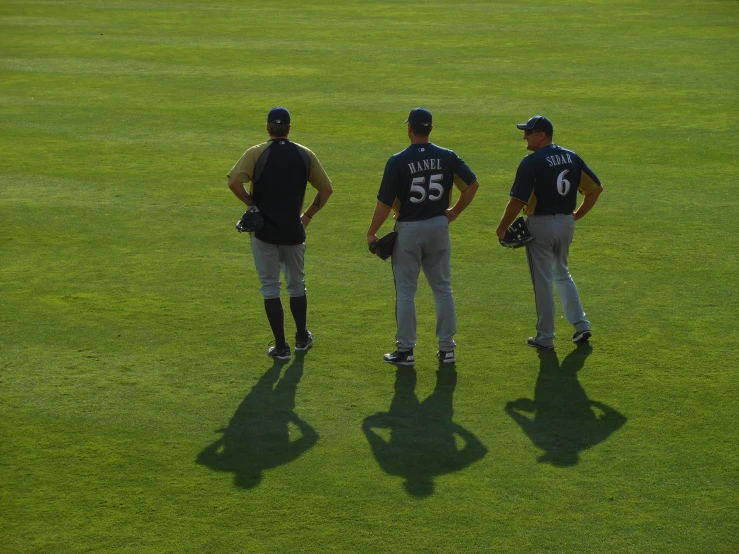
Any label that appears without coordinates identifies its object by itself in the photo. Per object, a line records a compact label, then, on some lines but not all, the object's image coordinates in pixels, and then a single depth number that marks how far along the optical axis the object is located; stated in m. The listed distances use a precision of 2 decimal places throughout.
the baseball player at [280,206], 15.36
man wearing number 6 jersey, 15.62
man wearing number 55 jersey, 14.94
